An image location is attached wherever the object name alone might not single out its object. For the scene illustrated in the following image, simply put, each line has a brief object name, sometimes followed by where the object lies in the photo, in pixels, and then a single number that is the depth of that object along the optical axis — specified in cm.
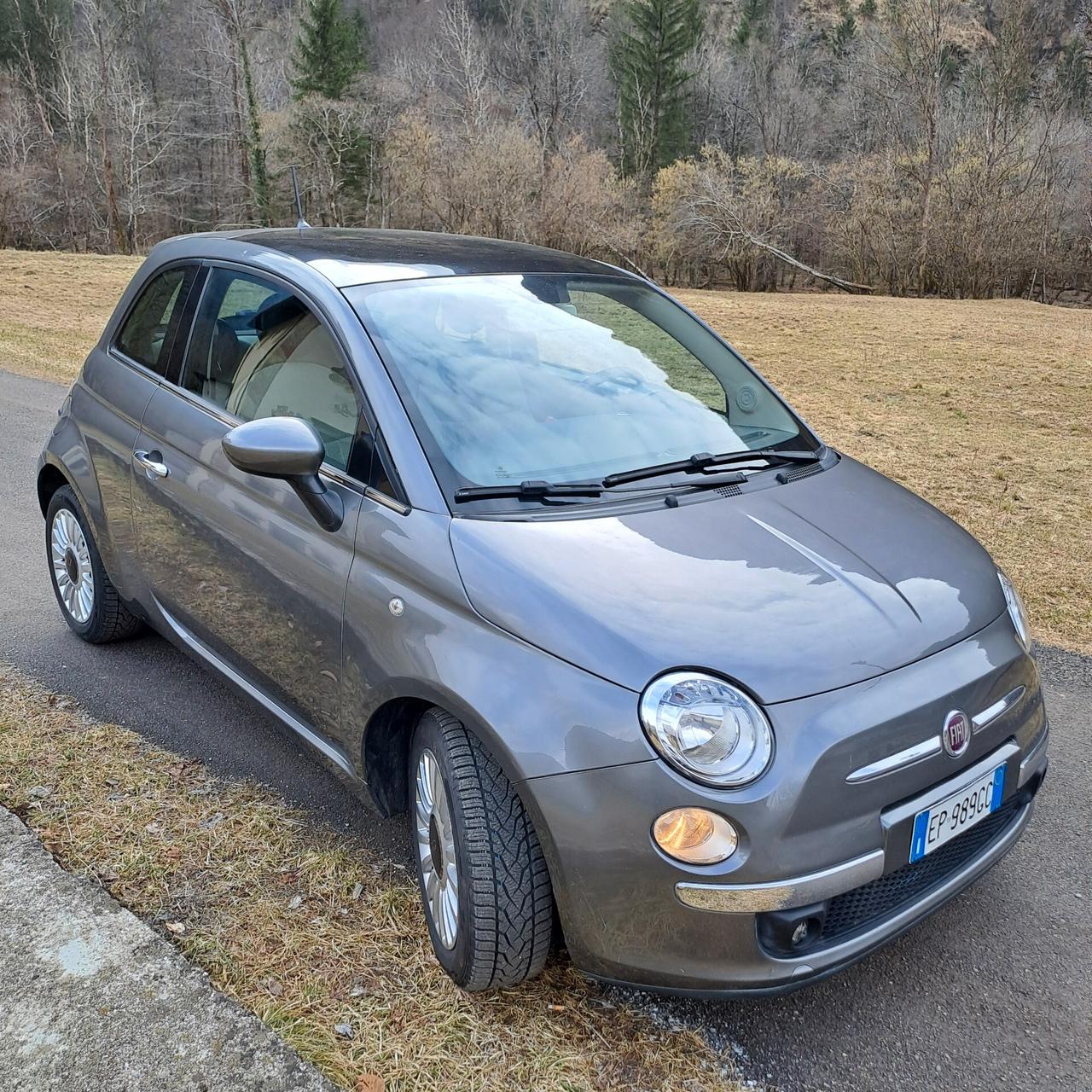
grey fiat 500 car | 206
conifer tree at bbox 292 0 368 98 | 4484
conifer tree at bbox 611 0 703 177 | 4731
